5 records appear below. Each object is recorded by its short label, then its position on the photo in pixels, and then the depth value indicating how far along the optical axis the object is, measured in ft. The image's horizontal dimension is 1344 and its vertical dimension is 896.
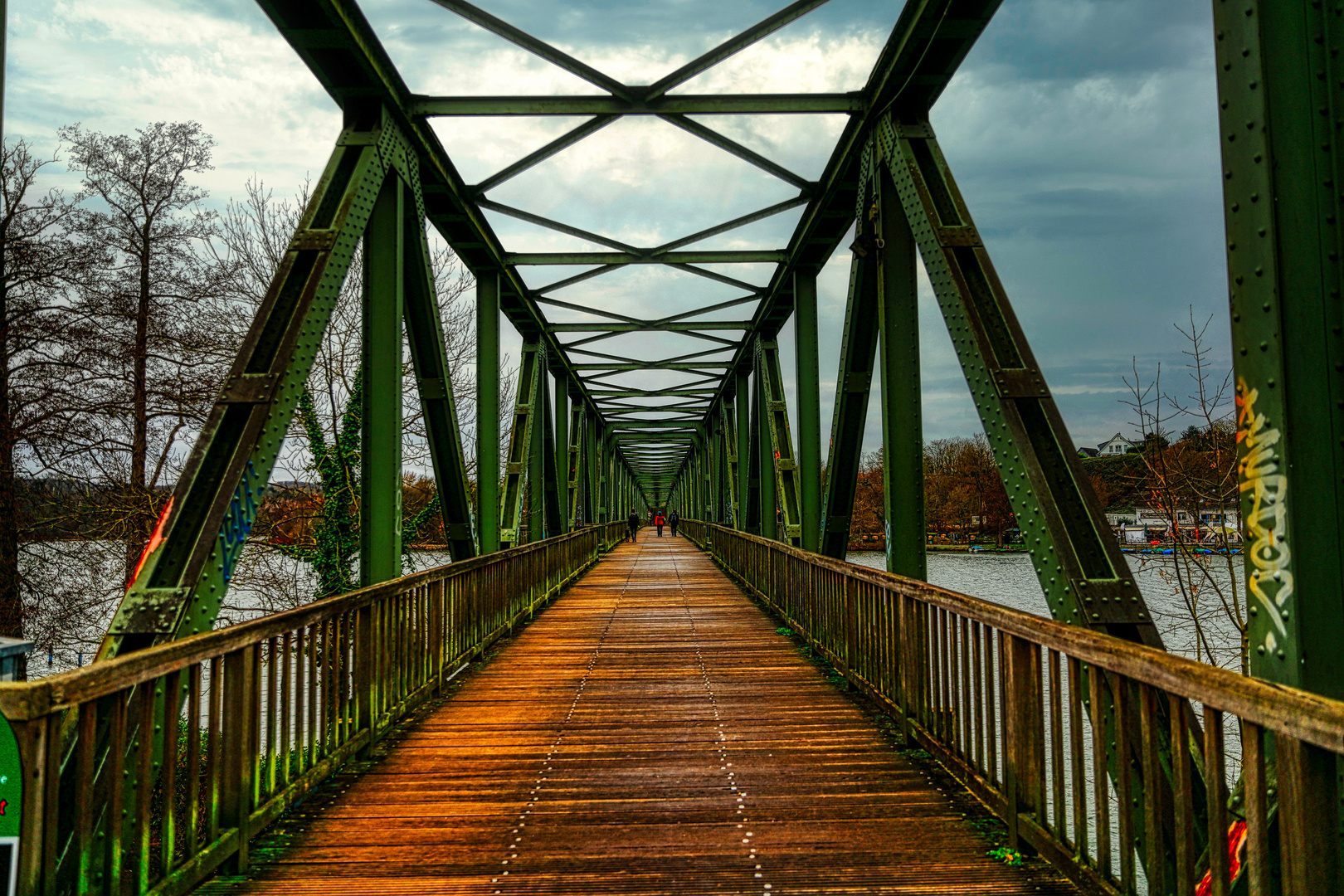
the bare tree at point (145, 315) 46.06
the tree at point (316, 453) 49.32
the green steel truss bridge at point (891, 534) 7.80
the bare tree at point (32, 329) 43.68
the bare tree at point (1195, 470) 36.76
